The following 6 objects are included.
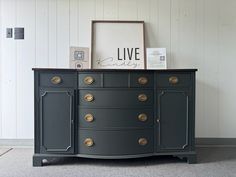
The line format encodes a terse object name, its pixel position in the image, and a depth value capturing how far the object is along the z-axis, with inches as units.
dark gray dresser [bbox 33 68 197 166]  100.7
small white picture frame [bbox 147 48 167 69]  121.3
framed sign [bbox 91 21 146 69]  124.7
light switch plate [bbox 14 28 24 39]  127.6
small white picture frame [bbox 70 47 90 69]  118.8
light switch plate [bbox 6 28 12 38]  128.0
